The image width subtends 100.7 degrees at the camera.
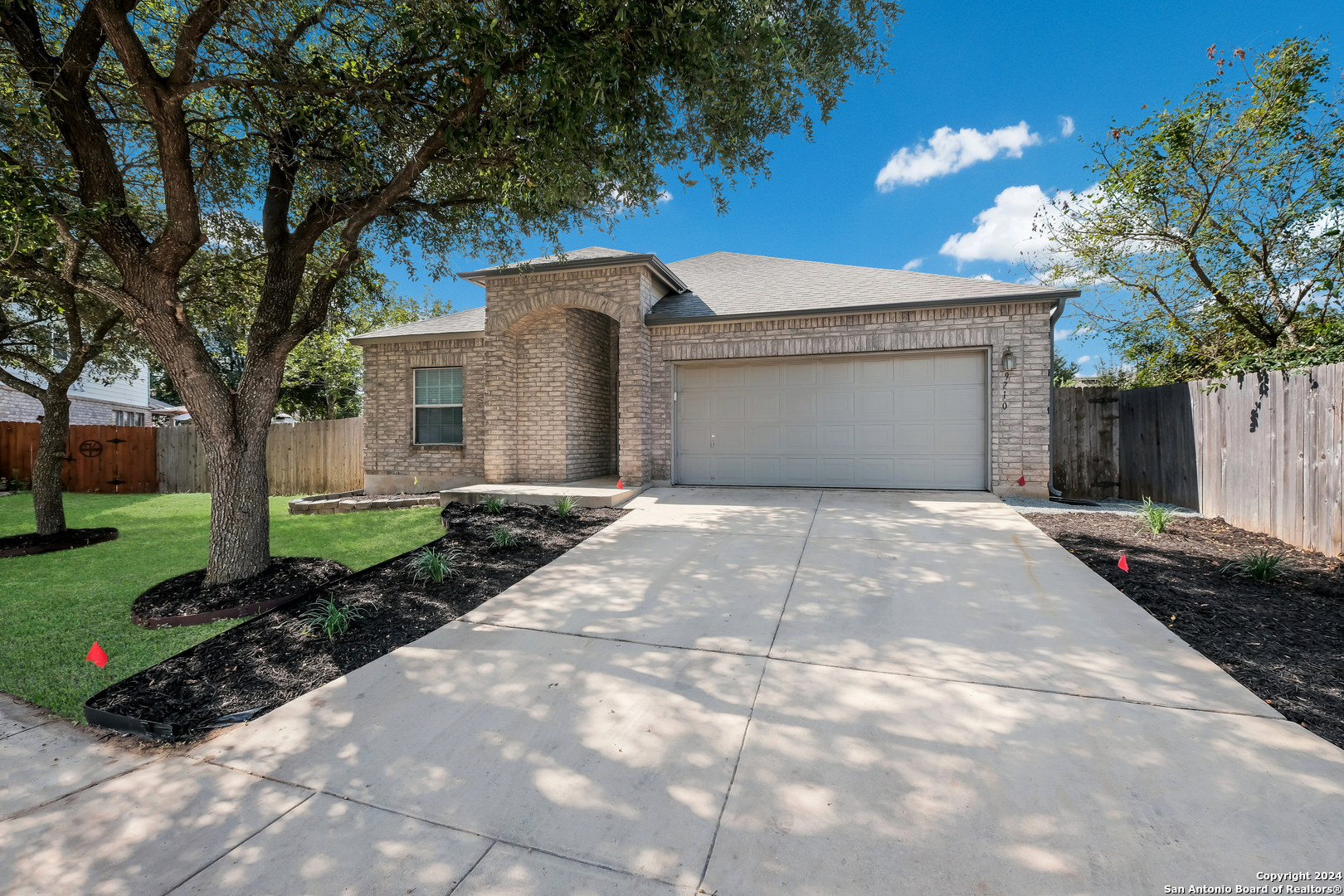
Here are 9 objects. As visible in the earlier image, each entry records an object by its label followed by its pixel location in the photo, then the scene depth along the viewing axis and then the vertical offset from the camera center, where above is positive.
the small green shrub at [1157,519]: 6.02 -0.90
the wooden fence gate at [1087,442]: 9.05 -0.05
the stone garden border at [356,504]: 9.05 -0.93
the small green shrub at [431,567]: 4.89 -1.09
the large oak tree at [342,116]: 4.08 +2.88
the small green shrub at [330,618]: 3.78 -1.21
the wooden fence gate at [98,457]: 12.78 -0.16
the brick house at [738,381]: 8.39 +1.07
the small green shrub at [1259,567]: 4.43 -1.06
